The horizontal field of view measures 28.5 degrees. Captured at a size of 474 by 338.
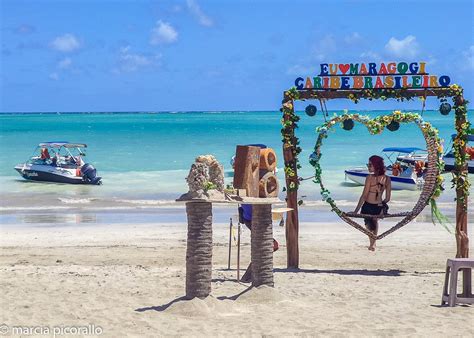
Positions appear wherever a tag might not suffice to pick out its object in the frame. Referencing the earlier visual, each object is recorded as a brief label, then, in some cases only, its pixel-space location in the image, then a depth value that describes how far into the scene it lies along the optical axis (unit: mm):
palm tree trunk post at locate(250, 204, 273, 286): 12297
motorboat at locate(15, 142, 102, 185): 37969
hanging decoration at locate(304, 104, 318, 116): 15422
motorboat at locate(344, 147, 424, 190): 33938
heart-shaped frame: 15383
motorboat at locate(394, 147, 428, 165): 38562
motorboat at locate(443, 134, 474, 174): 42375
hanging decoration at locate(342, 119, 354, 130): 15609
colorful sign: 15109
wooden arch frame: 15141
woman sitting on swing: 15672
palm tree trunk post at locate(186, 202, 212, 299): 11383
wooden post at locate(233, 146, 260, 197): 12422
